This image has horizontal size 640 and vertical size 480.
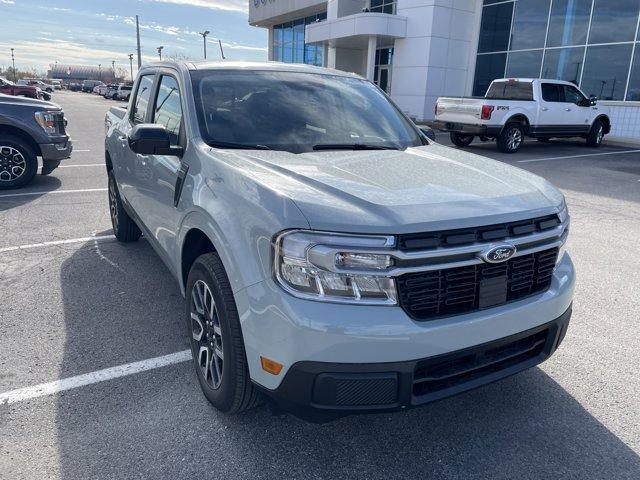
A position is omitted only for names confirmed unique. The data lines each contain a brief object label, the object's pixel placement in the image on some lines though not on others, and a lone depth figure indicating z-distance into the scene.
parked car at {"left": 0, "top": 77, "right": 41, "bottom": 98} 32.22
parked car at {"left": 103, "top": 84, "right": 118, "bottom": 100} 51.22
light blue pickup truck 2.06
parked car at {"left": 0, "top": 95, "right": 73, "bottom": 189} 7.94
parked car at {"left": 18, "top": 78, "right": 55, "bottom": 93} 59.45
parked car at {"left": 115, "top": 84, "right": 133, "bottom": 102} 48.64
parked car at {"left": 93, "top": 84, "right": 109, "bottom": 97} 57.57
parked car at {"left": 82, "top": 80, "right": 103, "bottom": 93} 79.19
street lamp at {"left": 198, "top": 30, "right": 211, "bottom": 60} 54.59
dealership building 17.52
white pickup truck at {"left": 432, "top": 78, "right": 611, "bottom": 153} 13.95
